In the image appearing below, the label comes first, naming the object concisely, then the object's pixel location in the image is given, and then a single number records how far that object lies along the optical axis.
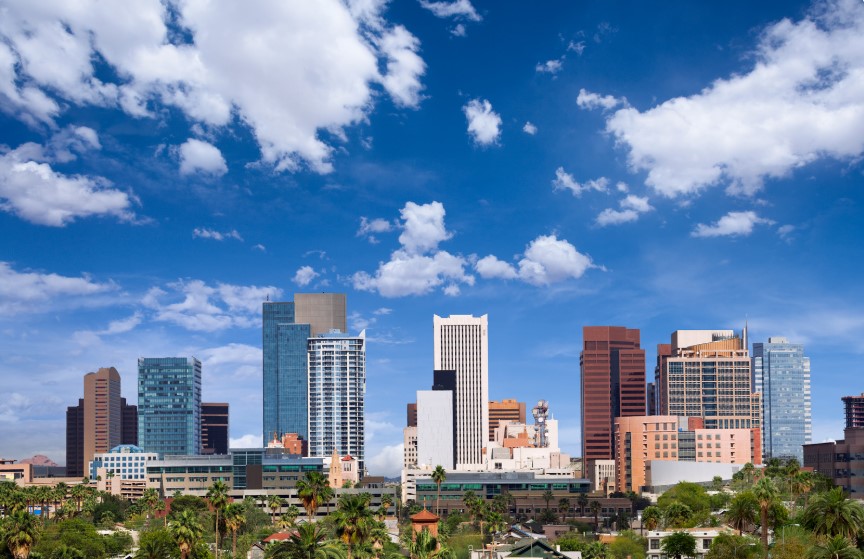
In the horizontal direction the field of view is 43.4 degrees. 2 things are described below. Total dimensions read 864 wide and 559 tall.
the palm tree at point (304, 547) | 82.81
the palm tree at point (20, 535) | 132.12
